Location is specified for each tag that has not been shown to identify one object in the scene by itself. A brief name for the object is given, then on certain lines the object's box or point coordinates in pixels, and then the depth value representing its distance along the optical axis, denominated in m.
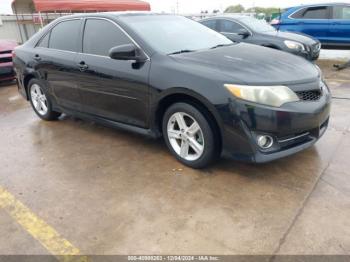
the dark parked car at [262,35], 8.16
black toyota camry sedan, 2.99
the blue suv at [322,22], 10.09
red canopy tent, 16.48
